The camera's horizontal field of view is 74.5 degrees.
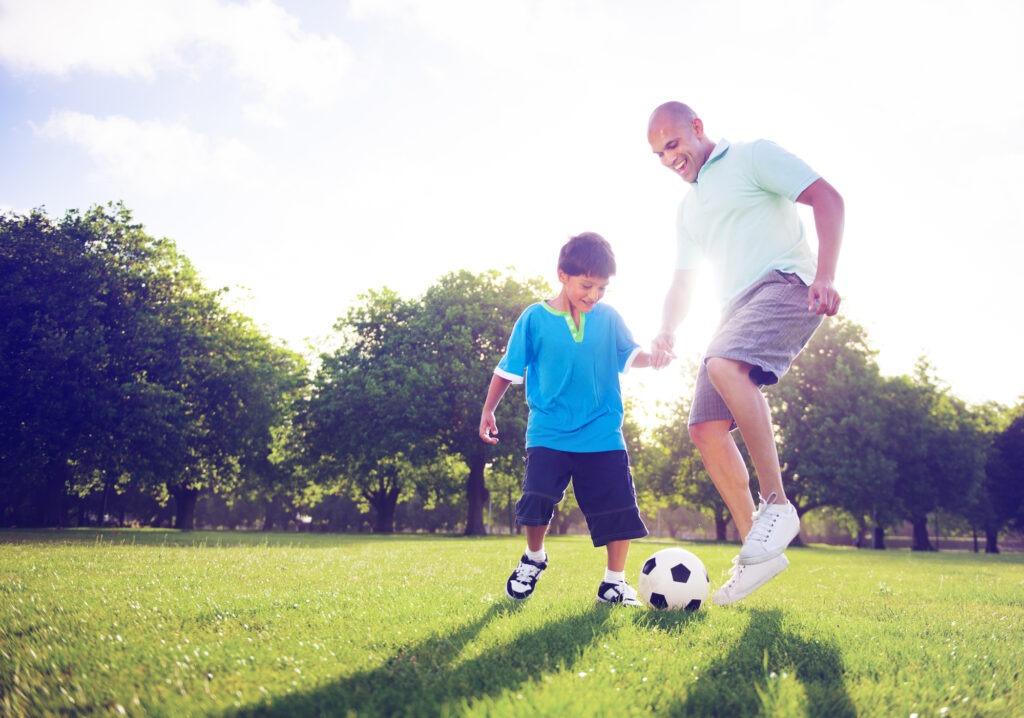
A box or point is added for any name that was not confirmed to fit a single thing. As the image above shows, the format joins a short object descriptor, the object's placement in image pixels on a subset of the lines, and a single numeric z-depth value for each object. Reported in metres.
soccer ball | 4.49
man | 4.09
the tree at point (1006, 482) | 41.69
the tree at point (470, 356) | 29.35
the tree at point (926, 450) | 33.56
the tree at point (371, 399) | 29.09
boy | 4.95
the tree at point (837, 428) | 31.41
